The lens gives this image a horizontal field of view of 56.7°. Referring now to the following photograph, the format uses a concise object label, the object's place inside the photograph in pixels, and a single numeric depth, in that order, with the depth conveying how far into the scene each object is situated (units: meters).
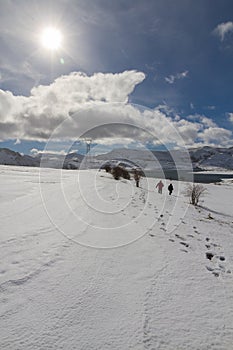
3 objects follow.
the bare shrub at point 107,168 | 62.45
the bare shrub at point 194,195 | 22.26
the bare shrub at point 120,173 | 47.78
